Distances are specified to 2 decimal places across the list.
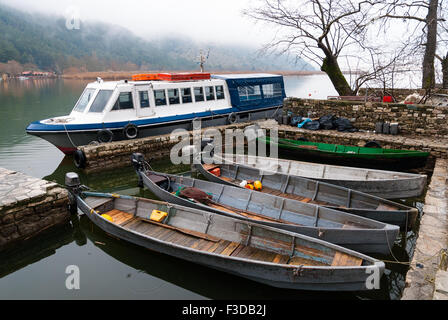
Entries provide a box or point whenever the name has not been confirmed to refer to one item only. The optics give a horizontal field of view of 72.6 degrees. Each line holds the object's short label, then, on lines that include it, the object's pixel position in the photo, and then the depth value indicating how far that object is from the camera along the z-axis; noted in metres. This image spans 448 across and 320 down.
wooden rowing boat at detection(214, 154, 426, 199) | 8.21
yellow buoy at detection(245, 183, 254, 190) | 8.98
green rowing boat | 10.85
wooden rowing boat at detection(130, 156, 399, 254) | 5.79
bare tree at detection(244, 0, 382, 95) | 16.41
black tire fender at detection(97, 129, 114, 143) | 12.32
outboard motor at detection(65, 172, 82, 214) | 7.97
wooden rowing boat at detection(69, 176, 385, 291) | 4.86
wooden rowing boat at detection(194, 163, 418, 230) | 6.86
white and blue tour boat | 12.29
